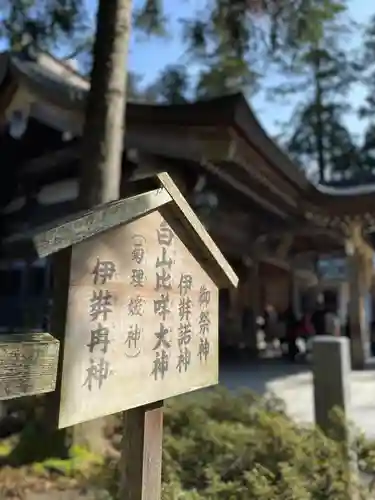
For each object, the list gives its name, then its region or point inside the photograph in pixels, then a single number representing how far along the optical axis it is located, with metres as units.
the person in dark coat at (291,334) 10.80
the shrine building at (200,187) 5.31
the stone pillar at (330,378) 3.56
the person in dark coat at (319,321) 10.89
